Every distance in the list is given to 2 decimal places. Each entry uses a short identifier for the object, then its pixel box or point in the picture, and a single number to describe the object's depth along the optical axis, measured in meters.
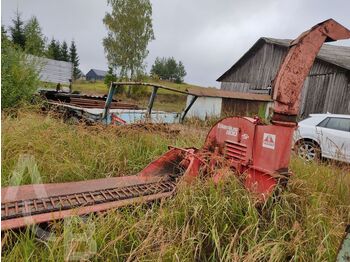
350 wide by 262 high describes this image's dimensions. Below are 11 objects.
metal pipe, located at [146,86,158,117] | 5.55
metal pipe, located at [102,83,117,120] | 5.83
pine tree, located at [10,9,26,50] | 34.72
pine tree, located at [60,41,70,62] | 55.36
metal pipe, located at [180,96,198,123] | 6.57
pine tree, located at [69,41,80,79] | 62.70
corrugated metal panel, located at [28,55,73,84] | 21.41
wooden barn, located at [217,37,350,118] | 14.59
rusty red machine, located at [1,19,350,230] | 2.48
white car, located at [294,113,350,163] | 6.96
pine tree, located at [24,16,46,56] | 15.55
